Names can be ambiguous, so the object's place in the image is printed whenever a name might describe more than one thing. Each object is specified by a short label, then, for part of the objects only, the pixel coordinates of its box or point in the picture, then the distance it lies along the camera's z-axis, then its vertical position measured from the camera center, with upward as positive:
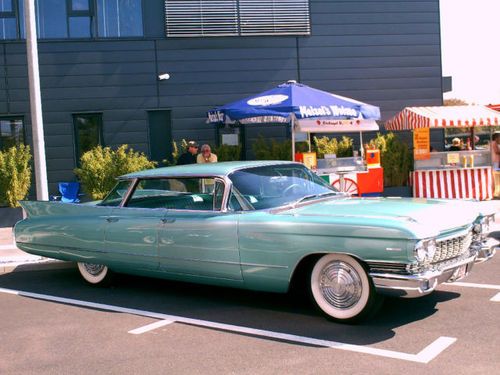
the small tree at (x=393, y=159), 14.66 -0.21
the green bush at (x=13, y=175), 13.06 -0.13
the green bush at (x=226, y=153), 14.59 +0.15
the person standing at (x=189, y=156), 11.95 +0.09
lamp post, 8.90 +0.98
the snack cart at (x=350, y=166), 12.94 -0.28
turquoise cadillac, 4.91 -0.70
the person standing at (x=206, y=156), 11.52 +0.07
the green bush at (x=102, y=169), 13.14 -0.09
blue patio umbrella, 11.46 +0.92
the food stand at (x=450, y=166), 13.70 -0.41
